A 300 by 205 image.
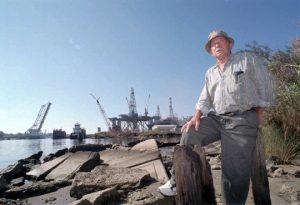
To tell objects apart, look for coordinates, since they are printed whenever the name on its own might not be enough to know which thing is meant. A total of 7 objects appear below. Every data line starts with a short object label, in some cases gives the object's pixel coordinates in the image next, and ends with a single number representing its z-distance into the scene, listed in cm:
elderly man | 232
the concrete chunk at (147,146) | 727
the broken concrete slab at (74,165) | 686
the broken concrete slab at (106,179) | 403
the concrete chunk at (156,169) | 460
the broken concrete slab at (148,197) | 318
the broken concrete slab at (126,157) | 624
